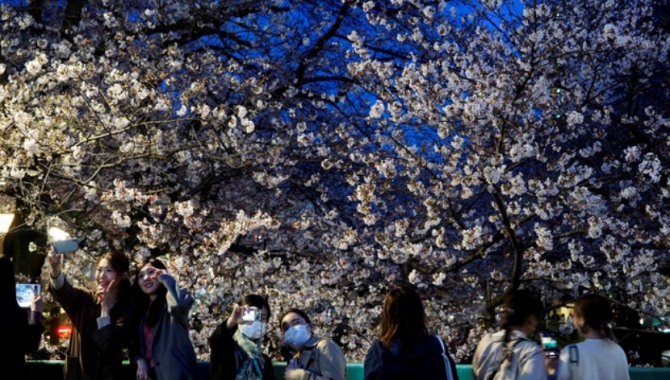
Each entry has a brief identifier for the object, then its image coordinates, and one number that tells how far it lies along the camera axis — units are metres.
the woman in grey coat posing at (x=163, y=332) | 4.91
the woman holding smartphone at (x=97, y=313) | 5.12
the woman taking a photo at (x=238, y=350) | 4.98
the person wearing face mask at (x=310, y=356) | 4.92
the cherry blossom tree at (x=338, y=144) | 9.70
